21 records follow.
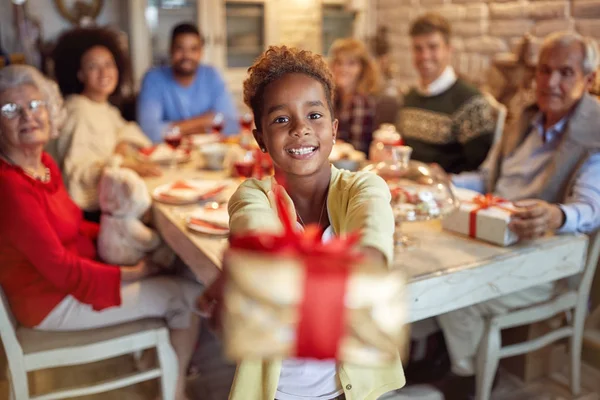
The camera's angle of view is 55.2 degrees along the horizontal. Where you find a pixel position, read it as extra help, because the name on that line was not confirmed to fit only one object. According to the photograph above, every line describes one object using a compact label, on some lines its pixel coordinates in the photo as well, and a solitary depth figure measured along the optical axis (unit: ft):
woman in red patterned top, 9.22
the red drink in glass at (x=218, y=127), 8.82
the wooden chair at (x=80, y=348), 4.77
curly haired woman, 7.14
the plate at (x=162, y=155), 7.83
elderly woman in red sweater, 4.77
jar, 6.82
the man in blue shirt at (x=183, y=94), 9.82
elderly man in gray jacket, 5.32
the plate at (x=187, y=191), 5.93
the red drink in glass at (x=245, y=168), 6.70
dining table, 4.11
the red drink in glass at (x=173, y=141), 7.59
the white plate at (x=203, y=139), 8.65
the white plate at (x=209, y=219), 4.94
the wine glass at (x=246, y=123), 8.46
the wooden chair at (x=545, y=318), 5.45
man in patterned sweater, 7.92
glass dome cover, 4.67
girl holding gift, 2.75
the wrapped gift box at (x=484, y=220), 4.58
